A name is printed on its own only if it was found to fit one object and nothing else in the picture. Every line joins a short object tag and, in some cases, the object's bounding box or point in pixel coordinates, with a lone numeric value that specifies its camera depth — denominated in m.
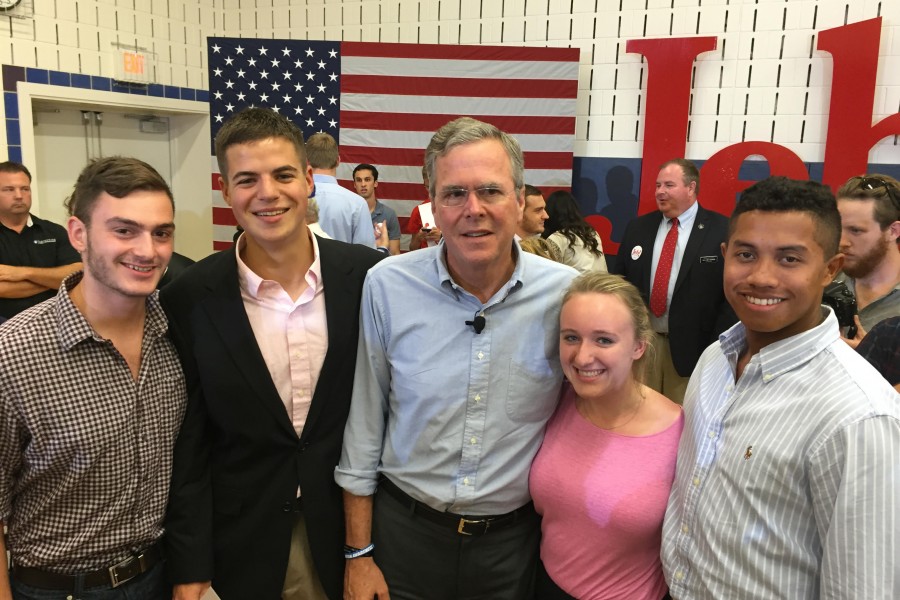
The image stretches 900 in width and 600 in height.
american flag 5.88
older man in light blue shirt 1.72
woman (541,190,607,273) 4.36
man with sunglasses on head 2.51
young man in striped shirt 1.13
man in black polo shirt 4.02
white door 6.02
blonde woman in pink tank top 1.68
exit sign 6.25
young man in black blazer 1.82
